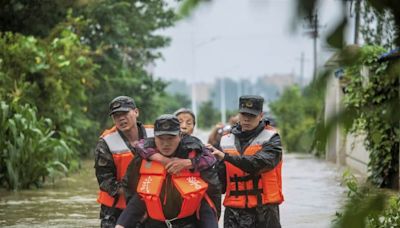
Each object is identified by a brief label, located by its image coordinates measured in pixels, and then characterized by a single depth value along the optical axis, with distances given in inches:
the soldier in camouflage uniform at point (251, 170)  381.9
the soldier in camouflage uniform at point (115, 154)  384.8
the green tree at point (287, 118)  2137.7
